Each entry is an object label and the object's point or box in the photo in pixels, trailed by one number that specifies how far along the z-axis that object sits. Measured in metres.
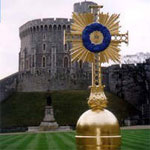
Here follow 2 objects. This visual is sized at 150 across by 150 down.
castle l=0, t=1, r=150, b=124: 62.72
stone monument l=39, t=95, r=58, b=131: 42.28
